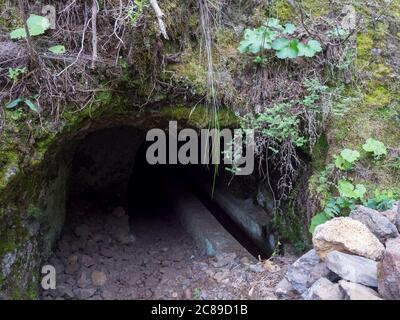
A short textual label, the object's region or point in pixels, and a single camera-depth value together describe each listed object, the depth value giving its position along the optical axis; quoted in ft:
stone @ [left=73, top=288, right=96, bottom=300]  12.27
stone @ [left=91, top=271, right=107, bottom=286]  12.91
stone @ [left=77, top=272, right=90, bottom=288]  12.70
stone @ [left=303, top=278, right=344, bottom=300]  6.68
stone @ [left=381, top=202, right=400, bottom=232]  8.13
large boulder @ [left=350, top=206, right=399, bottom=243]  7.81
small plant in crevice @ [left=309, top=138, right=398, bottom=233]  9.47
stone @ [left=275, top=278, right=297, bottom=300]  8.08
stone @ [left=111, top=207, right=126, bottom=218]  16.56
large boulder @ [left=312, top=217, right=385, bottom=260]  7.36
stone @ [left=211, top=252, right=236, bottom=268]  12.23
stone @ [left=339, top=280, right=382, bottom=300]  6.33
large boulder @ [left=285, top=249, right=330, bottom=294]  7.65
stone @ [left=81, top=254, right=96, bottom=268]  13.56
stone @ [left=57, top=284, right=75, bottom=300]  12.10
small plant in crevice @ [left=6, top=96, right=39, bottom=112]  9.23
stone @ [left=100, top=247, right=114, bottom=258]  14.29
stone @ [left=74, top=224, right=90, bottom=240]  14.80
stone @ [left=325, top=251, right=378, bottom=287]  6.80
